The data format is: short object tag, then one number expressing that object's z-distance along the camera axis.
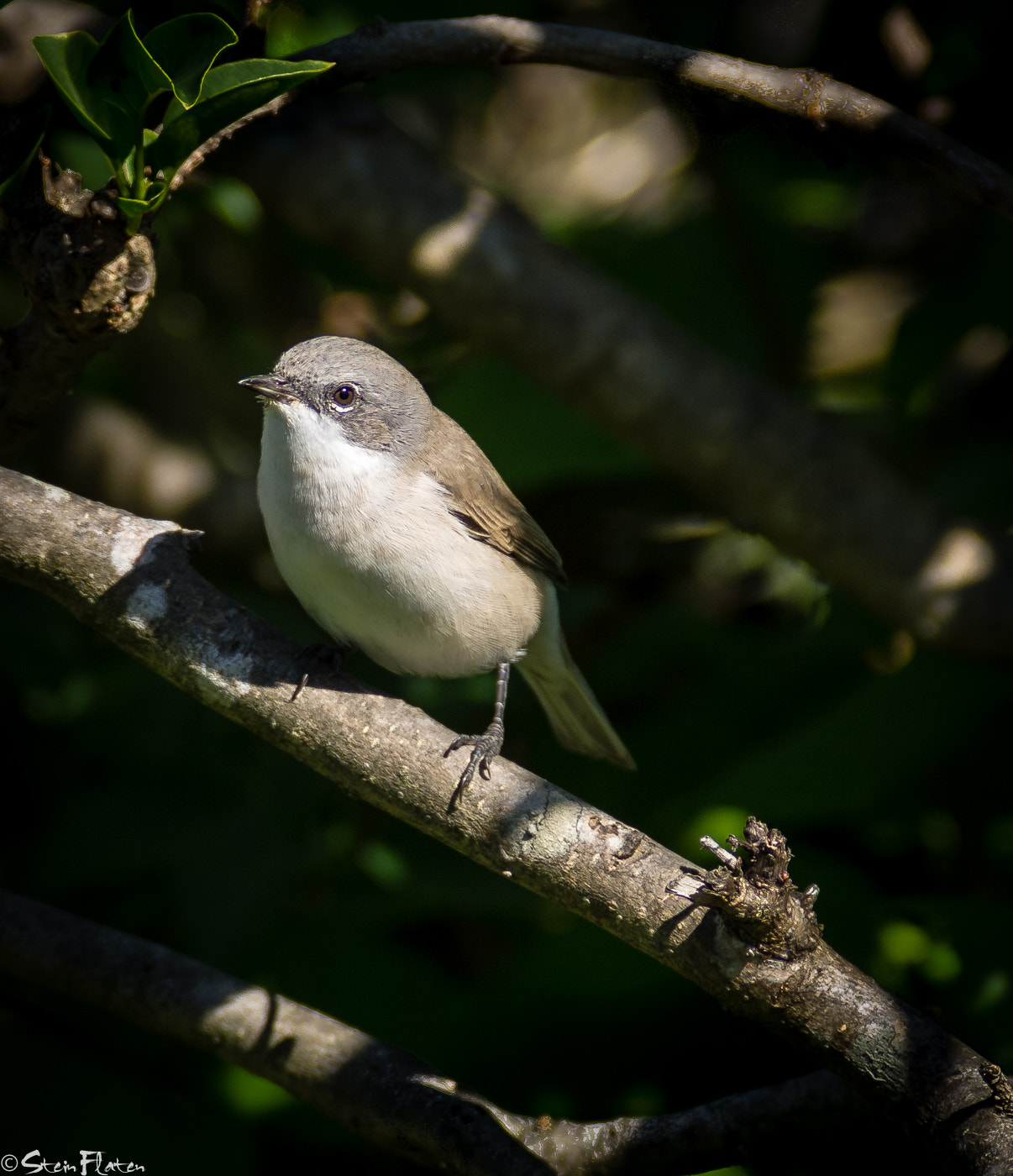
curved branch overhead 5.13
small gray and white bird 5.84
